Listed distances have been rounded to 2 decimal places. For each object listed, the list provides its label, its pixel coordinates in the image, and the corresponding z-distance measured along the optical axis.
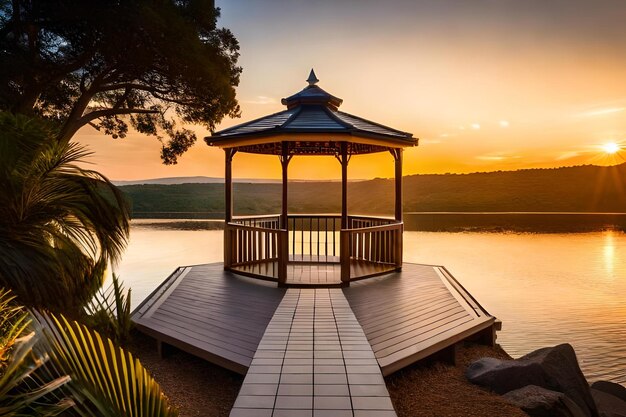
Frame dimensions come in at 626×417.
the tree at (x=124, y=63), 9.15
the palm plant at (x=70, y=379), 1.68
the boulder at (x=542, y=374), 5.09
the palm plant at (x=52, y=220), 3.18
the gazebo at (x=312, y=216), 8.12
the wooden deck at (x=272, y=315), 4.97
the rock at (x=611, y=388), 6.74
